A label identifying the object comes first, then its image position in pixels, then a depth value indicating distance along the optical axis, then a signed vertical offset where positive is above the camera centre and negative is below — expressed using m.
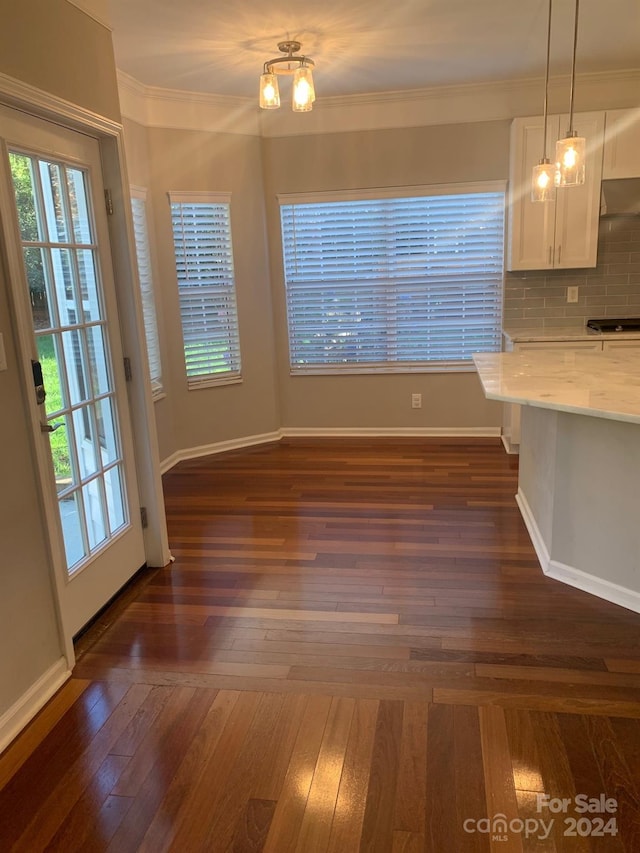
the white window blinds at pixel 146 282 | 4.44 +0.08
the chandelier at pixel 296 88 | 3.25 +1.01
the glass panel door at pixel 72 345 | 2.33 -0.19
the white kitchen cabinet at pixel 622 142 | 4.43 +0.88
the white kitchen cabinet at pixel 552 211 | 4.51 +0.45
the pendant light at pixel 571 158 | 2.50 +0.45
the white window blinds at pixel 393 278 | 5.07 +0.03
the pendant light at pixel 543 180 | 2.83 +0.42
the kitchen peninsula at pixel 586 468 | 2.48 -0.82
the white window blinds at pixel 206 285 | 4.87 +0.04
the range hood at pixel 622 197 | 4.47 +0.51
